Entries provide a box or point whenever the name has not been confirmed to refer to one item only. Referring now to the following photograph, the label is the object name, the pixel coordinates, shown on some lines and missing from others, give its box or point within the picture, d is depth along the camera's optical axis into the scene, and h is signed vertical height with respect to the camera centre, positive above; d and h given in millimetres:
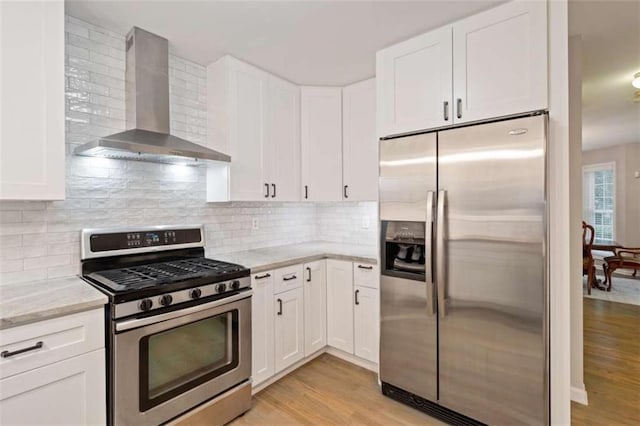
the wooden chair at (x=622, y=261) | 5195 -843
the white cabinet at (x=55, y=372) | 1319 -705
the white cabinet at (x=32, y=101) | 1527 +553
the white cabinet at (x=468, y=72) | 1779 +864
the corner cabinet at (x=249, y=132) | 2562 +675
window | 7090 +271
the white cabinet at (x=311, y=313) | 2363 -835
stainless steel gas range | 1593 -636
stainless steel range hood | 2041 +740
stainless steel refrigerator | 1744 -374
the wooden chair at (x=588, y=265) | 5020 -872
